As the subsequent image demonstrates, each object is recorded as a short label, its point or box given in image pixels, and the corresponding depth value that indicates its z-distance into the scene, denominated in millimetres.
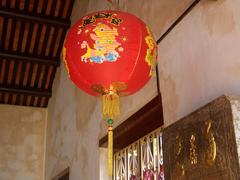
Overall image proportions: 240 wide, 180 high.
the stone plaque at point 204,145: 1549
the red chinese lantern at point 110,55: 1821
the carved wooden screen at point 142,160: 2790
